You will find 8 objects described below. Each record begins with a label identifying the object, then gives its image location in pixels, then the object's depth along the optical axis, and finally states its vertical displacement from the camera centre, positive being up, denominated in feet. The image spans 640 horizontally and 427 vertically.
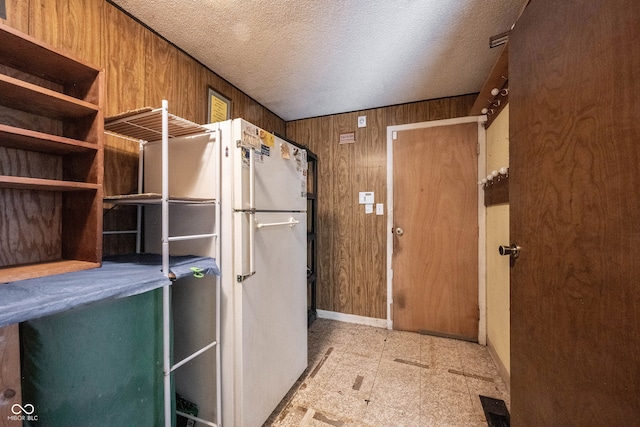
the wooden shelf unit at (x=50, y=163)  2.96 +0.72
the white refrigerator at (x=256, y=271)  3.81 -1.02
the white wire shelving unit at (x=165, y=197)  3.10 +0.21
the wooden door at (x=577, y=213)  1.80 +0.01
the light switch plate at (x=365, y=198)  8.39 +0.55
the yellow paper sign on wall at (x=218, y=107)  6.16 +2.83
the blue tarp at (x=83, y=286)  1.93 -0.74
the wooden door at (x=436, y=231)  7.29 -0.54
